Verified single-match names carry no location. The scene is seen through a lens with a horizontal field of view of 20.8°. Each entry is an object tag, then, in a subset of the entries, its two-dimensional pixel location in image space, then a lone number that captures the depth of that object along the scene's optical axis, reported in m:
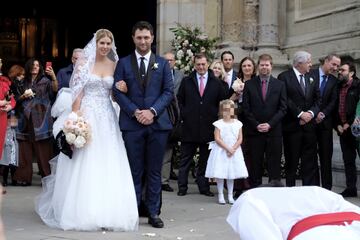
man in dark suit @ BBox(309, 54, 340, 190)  14.21
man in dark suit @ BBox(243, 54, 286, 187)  13.66
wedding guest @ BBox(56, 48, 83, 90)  14.22
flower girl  13.57
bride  10.55
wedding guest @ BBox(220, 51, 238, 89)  15.37
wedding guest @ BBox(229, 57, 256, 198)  14.33
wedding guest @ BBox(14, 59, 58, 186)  15.91
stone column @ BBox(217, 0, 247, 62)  20.97
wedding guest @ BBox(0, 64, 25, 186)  15.70
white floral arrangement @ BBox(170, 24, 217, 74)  19.33
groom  10.87
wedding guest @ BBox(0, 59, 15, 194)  14.18
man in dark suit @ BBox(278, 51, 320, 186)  13.92
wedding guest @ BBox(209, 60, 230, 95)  15.12
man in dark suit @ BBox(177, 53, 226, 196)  14.47
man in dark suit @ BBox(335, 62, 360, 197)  14.37
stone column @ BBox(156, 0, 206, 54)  21.15
